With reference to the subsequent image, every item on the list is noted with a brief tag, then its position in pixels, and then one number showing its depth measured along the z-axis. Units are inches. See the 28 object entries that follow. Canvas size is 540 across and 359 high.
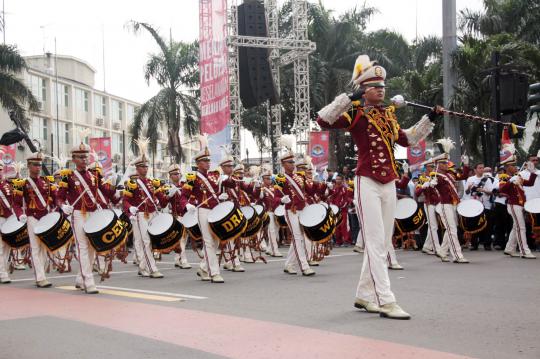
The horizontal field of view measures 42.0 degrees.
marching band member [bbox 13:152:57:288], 452.8
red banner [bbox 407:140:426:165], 839.7
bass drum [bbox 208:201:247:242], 443.5
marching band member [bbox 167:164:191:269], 543.5
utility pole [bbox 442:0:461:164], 835.4
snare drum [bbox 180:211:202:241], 510.6
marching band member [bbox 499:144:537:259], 566.6
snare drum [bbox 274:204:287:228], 694.6
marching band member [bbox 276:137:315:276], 475.8
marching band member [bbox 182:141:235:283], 447.8
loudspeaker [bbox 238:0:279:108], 1182.3
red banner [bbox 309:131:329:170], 948.6
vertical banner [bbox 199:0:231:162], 993.5
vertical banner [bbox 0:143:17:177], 601.1
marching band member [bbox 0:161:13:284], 481.1
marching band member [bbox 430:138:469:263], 530.3
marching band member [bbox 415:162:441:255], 568.7
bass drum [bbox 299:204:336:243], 467.8
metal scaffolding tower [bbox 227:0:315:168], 1105.4
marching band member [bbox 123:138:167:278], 509.4
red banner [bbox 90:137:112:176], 997.2
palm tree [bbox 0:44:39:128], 1156.5
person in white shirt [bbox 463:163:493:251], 649.6
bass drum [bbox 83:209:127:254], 409.4
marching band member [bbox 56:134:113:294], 412.8
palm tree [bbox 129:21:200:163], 1328.7
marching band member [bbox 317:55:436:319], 286.0
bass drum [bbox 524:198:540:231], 565.9
